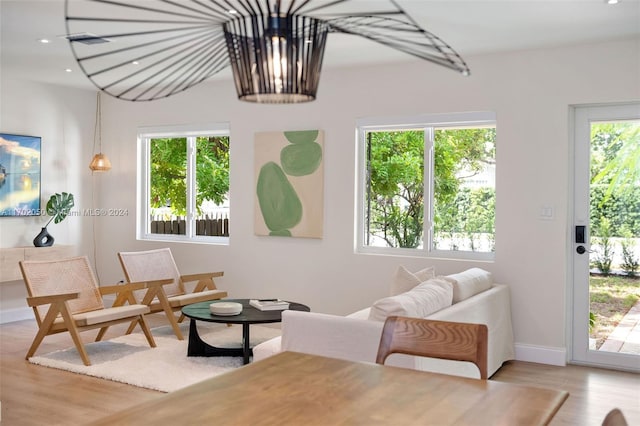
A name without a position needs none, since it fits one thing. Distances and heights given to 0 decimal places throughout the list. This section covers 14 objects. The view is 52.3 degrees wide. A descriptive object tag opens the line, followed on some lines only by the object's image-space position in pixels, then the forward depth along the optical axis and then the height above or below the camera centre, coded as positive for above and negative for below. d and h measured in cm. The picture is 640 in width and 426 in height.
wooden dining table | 157 -48
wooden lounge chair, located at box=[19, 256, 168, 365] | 509 -70
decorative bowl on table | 512 -72
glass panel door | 520 -14
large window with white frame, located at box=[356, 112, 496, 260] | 579 +31
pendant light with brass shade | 749 +65
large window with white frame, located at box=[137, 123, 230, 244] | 734 +39
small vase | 707 -26
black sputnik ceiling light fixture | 134 +34
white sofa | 363 -67
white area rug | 473 -115
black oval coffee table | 498 -78
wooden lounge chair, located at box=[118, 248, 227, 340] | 597 -63
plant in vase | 712 +6
